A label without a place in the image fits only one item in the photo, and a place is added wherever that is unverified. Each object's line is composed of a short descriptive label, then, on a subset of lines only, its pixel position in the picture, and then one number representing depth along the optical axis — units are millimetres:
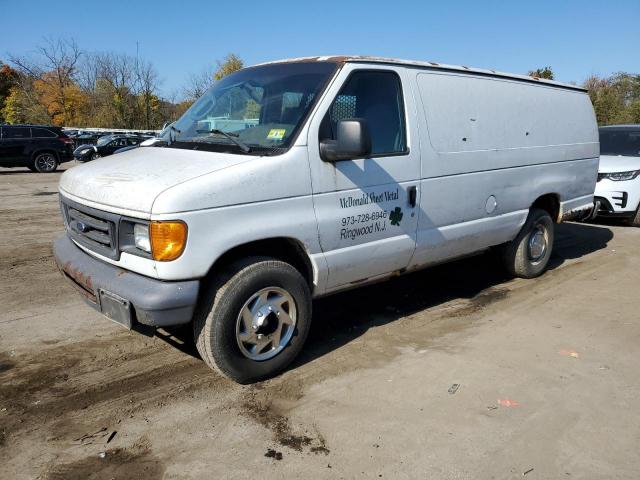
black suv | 18312
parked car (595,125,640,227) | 8789
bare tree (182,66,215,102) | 47000
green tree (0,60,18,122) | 60562
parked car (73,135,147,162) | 22266
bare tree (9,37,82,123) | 54594
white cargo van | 3121
